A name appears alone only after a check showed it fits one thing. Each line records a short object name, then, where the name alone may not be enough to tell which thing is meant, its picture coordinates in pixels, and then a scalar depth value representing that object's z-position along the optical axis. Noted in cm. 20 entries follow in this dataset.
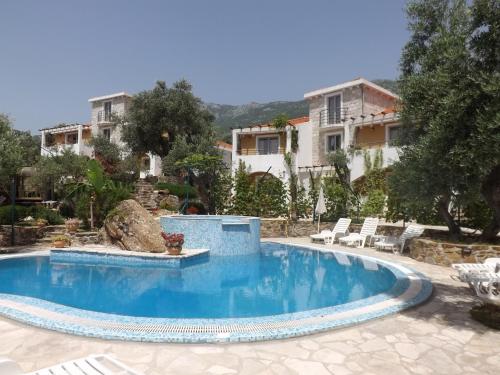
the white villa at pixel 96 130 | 3980
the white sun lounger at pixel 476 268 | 644
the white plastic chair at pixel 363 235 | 1585
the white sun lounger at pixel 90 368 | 296
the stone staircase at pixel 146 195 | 2361
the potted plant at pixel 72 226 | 1553
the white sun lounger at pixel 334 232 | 1698
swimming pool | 559
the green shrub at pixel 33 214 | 1567
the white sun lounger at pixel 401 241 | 1406
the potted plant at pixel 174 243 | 1196
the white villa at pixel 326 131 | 2822
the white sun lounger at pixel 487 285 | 585
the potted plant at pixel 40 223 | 1566
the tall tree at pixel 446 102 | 643
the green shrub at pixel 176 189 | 2564
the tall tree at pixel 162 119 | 2823
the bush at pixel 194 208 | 2283
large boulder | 1277
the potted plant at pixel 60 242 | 1302
